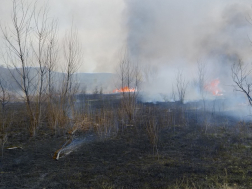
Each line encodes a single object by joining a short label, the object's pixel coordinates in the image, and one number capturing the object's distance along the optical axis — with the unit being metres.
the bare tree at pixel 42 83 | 9.61
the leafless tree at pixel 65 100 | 10.01
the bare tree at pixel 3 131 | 9.04
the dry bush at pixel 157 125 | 7.44
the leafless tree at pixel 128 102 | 12.13
